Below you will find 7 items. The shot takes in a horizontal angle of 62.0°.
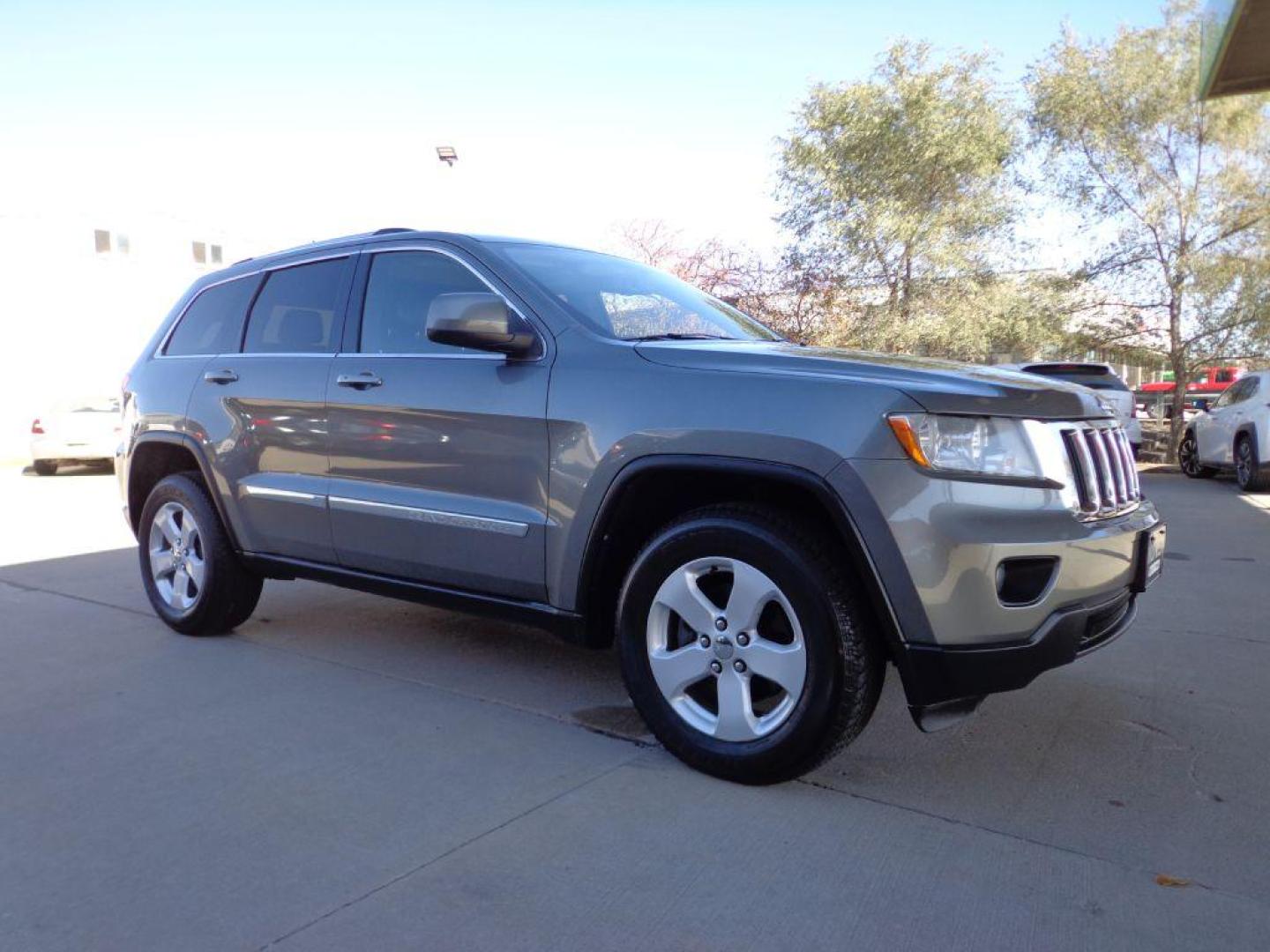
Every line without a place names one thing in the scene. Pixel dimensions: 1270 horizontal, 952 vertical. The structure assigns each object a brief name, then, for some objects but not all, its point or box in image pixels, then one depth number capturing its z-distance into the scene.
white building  23.47
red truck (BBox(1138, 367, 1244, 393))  39.78
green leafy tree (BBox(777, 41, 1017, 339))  19.28
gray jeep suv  3.05
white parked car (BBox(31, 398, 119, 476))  16.58
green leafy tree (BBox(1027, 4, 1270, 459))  17.05
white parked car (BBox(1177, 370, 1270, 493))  12.52
